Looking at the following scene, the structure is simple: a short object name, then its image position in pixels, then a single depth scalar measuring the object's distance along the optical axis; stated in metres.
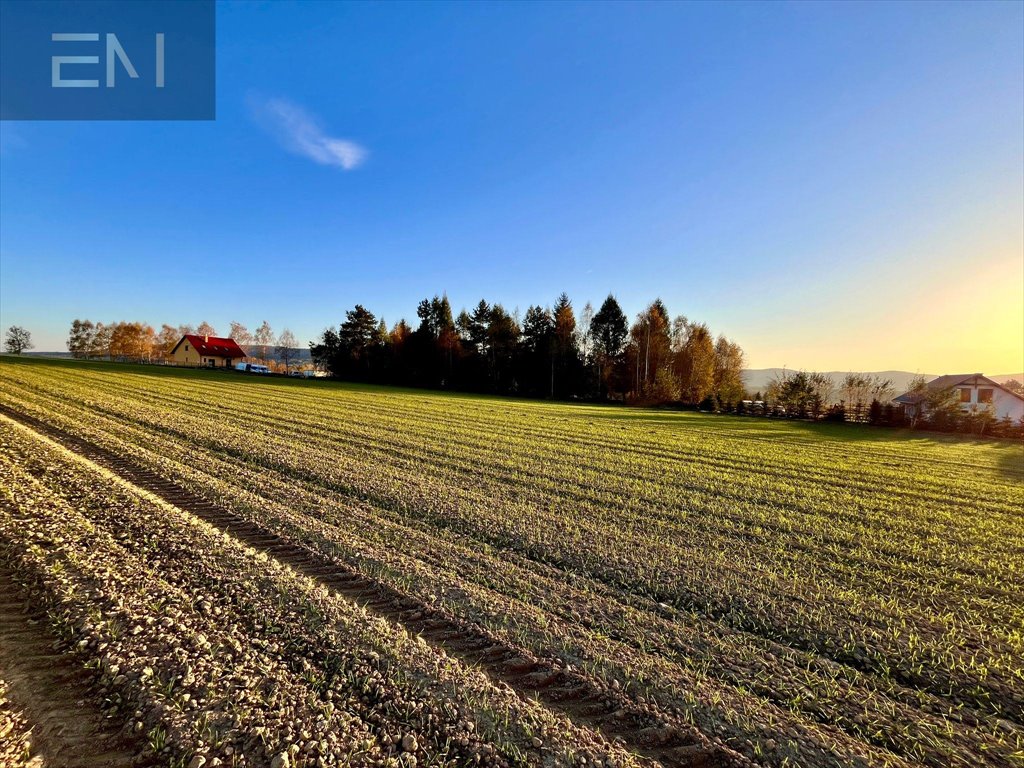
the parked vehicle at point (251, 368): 69.73
